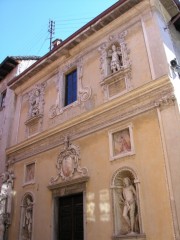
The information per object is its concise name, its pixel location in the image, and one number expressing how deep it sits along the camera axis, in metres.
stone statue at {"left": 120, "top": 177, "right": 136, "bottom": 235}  6.41
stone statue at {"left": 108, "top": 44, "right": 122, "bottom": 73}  8.62
